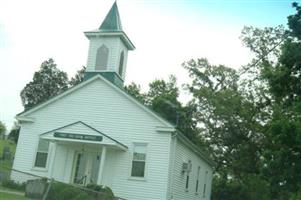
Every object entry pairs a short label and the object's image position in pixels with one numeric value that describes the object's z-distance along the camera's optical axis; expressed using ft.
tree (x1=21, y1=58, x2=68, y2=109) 159.14
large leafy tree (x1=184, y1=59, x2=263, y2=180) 127.95
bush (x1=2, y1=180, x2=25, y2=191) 80.94
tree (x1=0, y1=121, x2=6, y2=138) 222.38
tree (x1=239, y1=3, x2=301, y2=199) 63.46
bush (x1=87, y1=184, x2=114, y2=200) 69.62
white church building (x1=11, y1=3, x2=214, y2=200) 80.89
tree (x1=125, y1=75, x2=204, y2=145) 141.90
